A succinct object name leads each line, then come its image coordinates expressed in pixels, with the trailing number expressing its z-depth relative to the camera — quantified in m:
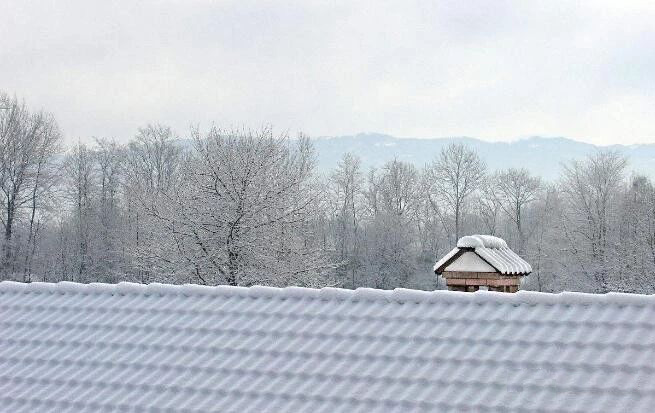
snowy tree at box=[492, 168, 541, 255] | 50.86
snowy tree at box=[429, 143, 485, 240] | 52.03
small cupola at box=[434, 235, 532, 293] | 10.11
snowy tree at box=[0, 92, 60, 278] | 40.38
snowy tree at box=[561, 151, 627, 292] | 38.88
